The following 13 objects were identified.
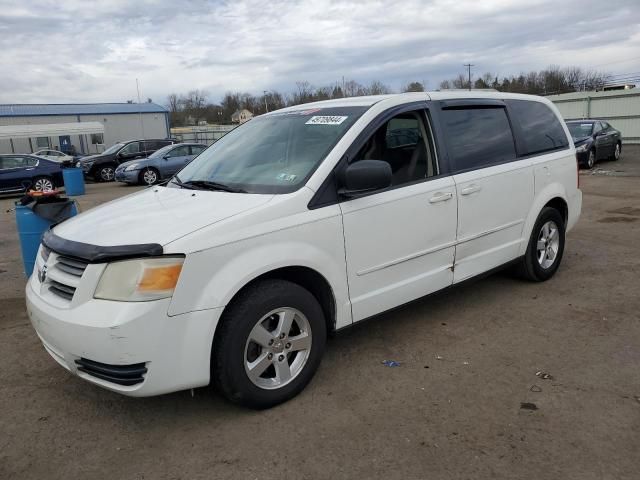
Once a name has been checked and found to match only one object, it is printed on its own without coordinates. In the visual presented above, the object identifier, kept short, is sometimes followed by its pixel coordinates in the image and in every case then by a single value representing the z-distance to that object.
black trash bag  5.73
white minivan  2.71
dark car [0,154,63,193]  17.33
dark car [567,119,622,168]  16.25
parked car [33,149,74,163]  28.00
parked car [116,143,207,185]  18.66
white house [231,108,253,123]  83.35
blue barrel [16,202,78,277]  5.76
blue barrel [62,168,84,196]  17.02
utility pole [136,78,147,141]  45.81
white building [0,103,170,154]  33.98
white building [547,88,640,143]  25.88
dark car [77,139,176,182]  21.97
